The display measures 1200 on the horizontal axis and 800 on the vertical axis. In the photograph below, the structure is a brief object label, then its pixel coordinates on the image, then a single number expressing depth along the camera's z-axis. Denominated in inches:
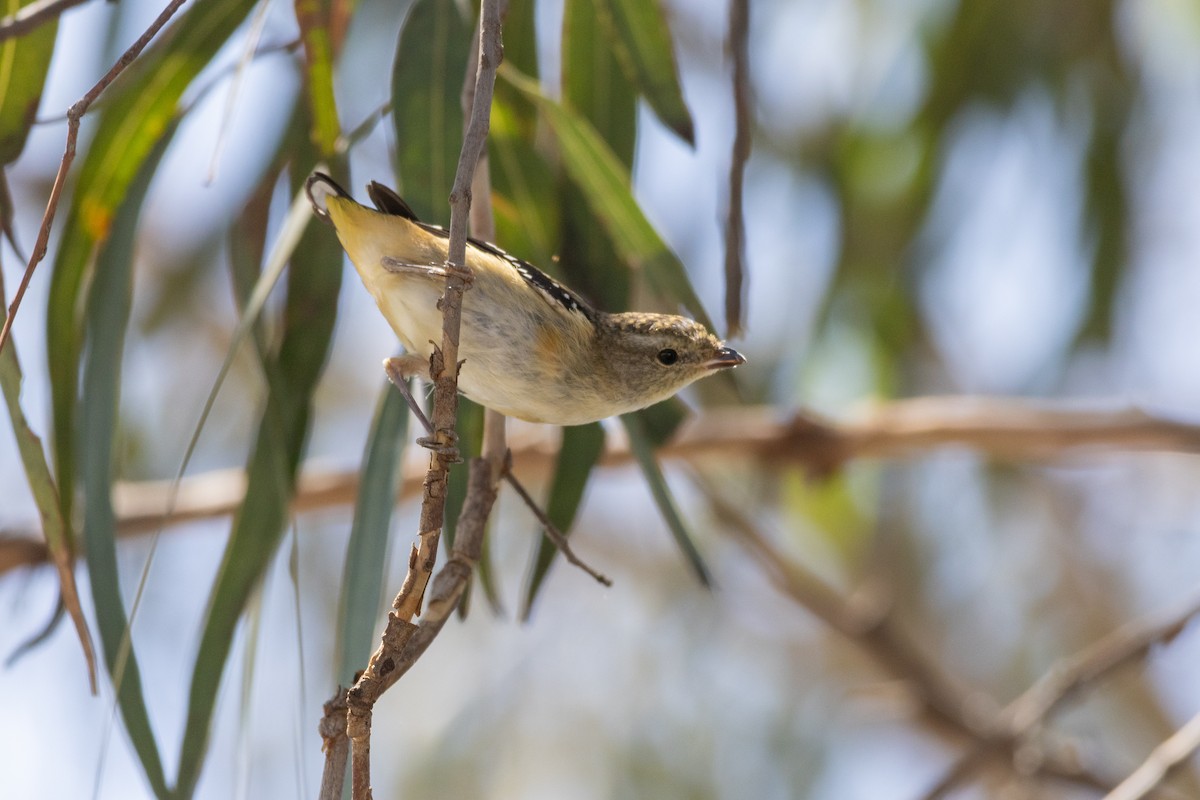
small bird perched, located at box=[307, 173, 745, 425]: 154.9
